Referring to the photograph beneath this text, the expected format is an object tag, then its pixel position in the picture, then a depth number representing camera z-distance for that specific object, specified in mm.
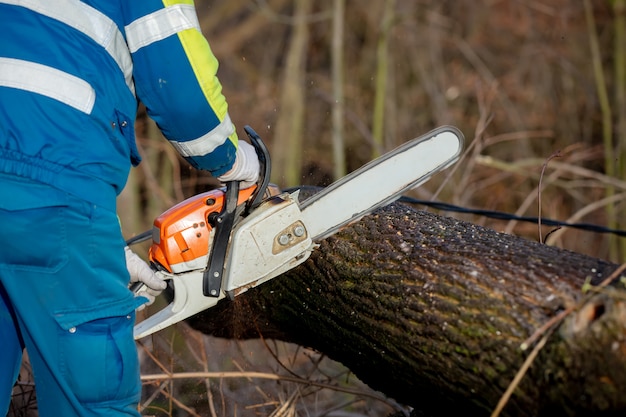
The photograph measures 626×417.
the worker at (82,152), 4066
